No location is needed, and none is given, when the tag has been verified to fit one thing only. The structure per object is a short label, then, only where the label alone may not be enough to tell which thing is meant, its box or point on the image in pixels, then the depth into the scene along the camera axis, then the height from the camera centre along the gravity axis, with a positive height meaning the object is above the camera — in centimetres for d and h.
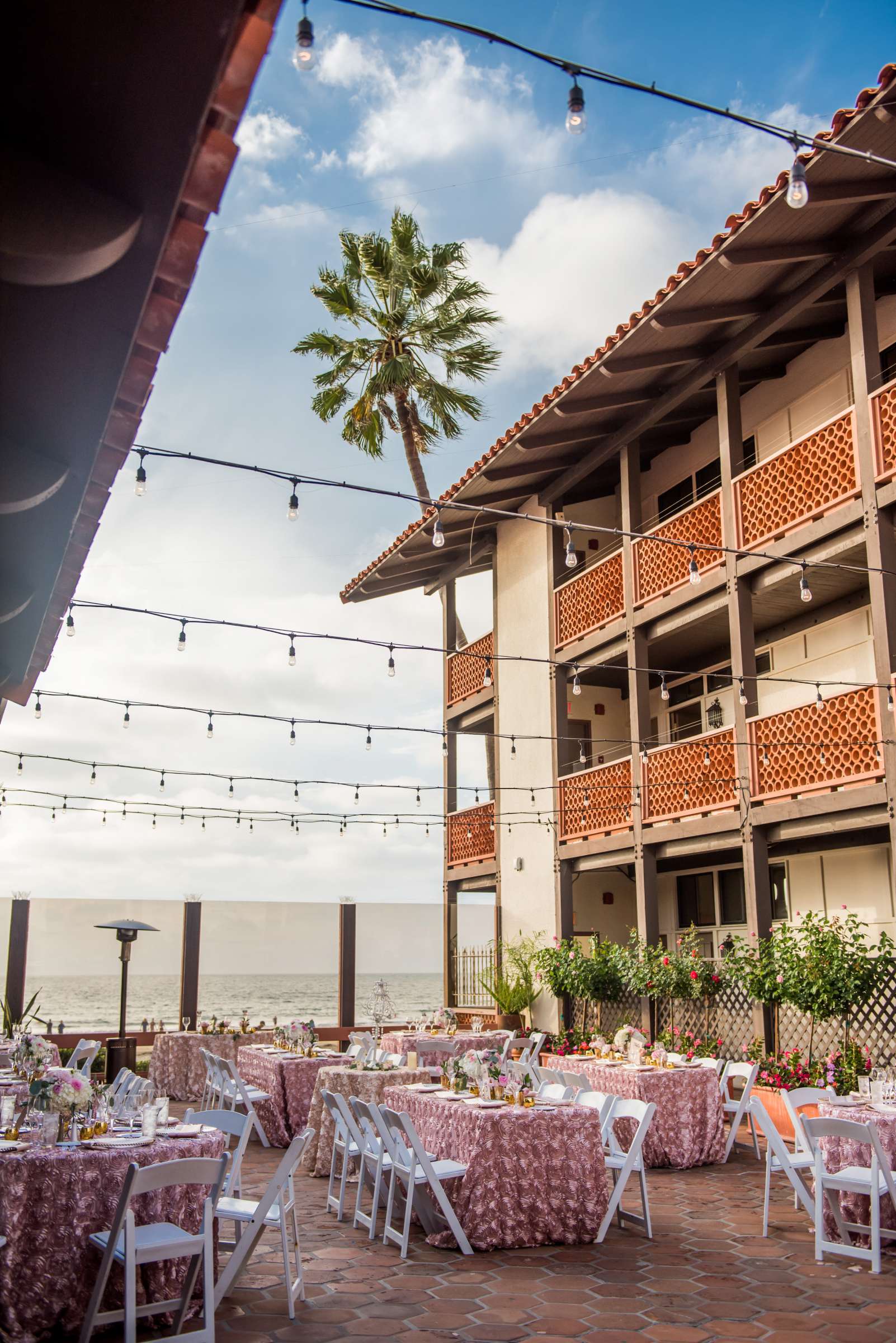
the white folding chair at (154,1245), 472 -142
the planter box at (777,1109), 1052 -185
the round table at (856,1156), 660 -142
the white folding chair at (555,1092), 810 -126
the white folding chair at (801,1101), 730 -128
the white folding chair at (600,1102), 759 -126
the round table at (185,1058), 1395 -174
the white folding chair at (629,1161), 700 -158
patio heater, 1398 -153
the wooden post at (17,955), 1639 -46
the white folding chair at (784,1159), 696 -156
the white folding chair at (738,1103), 968 -164
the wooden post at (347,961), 1858 -68
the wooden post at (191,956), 1758 -54
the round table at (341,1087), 937 -144
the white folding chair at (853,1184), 614 -150
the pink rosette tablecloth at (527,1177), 679 -160
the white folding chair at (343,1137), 757 -149
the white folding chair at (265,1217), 539 -150
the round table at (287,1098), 1082 -170
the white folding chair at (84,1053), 1287 -150
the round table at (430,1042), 1273 -143
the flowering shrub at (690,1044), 1173 -136
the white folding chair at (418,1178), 657 -157
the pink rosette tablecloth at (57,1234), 505 -142
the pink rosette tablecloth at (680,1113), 955 -168
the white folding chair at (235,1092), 1023 -162
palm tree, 1941 +1033
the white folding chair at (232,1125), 628 -118
